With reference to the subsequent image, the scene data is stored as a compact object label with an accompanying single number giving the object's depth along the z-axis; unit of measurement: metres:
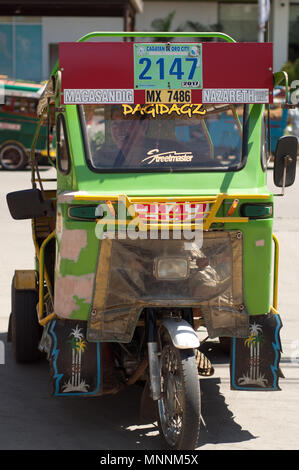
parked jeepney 22.20
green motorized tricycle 5.61
